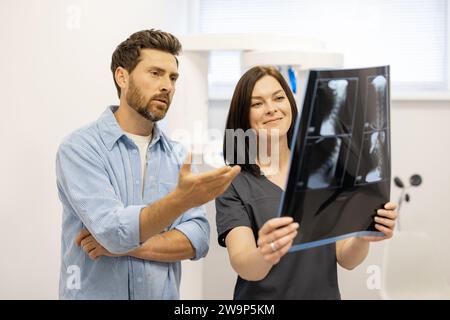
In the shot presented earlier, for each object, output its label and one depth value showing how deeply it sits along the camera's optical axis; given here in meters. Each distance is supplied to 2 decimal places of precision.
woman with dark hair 1.31
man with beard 1.38
